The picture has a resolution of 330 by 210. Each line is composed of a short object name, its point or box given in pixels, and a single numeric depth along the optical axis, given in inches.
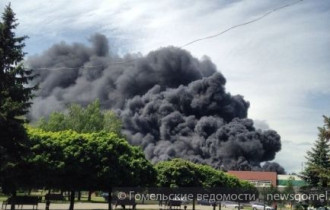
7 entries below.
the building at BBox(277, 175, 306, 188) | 3960.1
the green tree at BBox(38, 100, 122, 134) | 2437.3
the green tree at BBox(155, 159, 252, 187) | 1596.9
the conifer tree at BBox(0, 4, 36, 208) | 960.3
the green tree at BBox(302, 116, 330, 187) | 1939.0
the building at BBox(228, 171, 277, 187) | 3880.4
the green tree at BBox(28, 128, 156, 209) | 1178.0
